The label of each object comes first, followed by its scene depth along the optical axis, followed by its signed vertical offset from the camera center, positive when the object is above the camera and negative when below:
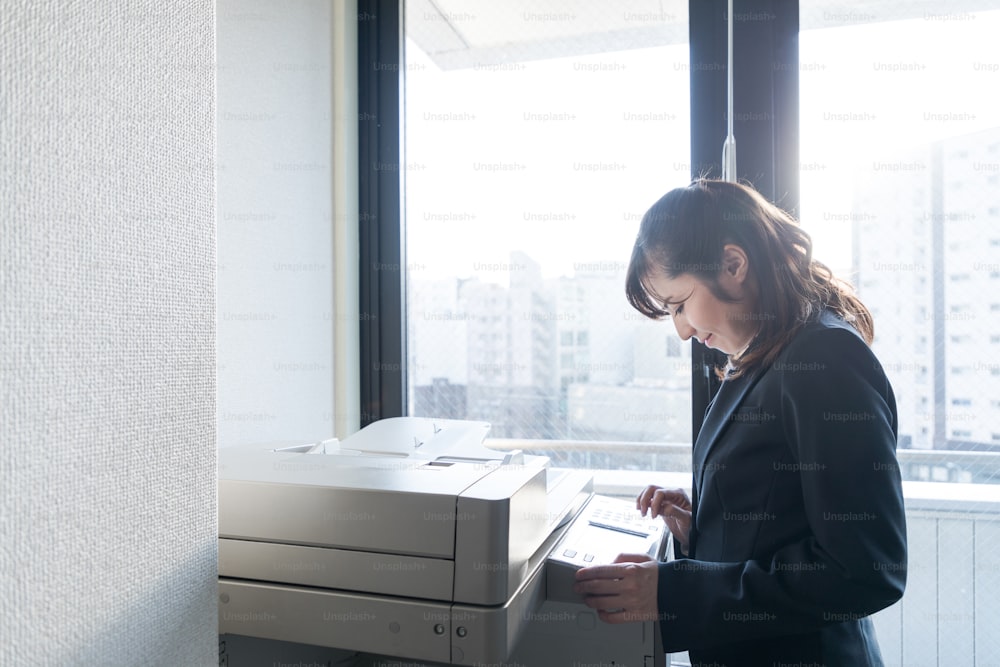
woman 0.85 -0.21
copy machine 0.82 -0.35
